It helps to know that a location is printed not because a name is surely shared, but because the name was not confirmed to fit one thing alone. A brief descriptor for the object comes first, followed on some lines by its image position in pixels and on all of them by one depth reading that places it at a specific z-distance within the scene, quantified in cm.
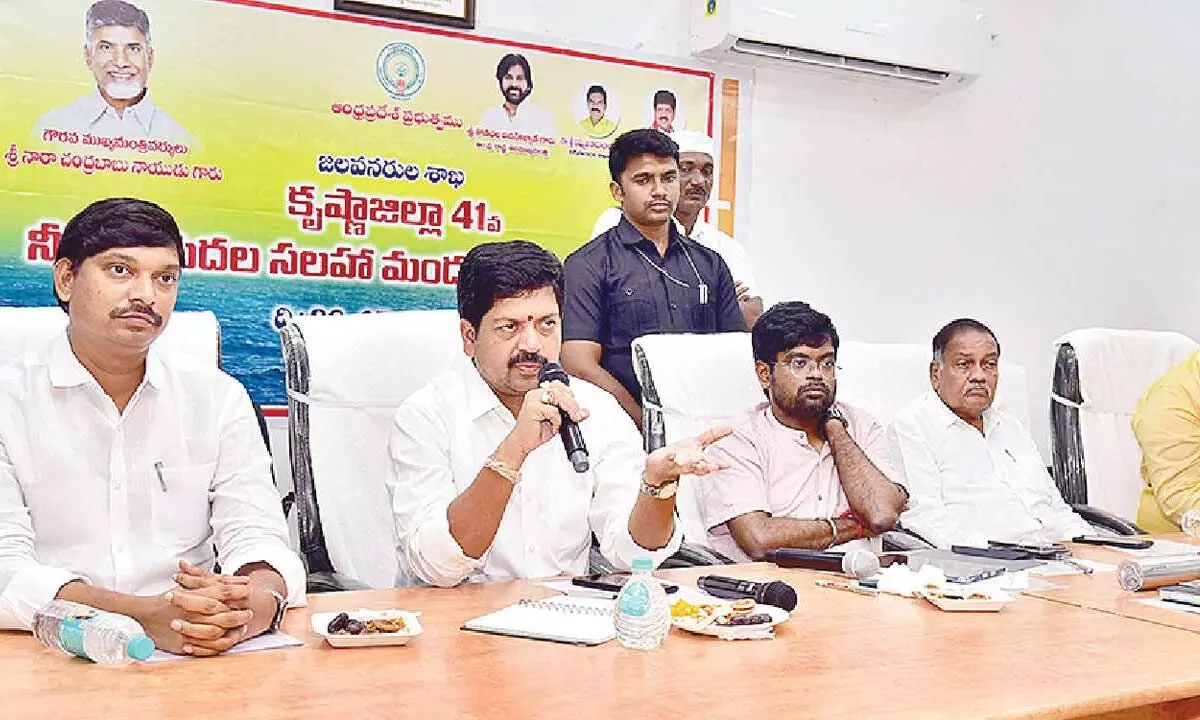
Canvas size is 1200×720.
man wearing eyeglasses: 300
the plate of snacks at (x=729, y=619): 185
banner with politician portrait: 361
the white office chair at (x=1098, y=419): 390
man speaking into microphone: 236
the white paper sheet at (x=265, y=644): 169
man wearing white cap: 411
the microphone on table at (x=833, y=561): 234
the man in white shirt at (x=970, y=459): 334
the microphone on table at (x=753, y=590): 203
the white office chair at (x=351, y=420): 276
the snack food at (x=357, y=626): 174
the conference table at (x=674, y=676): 147
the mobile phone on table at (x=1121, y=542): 291
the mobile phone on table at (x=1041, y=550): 265
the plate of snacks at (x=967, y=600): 213
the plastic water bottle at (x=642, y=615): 177
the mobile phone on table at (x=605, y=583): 213
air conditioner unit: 445
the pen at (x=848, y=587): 224
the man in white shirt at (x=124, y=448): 204
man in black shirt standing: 361
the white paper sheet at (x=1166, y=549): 283
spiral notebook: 181
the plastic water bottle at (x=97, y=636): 158
